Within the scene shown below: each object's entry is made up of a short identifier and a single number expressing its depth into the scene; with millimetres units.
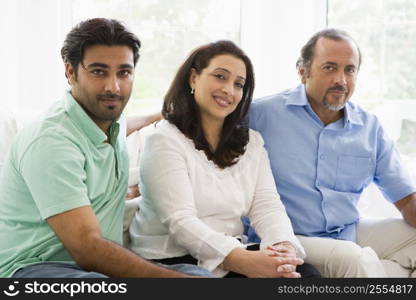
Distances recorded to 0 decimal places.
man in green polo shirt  1659
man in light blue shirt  2367
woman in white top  1928
